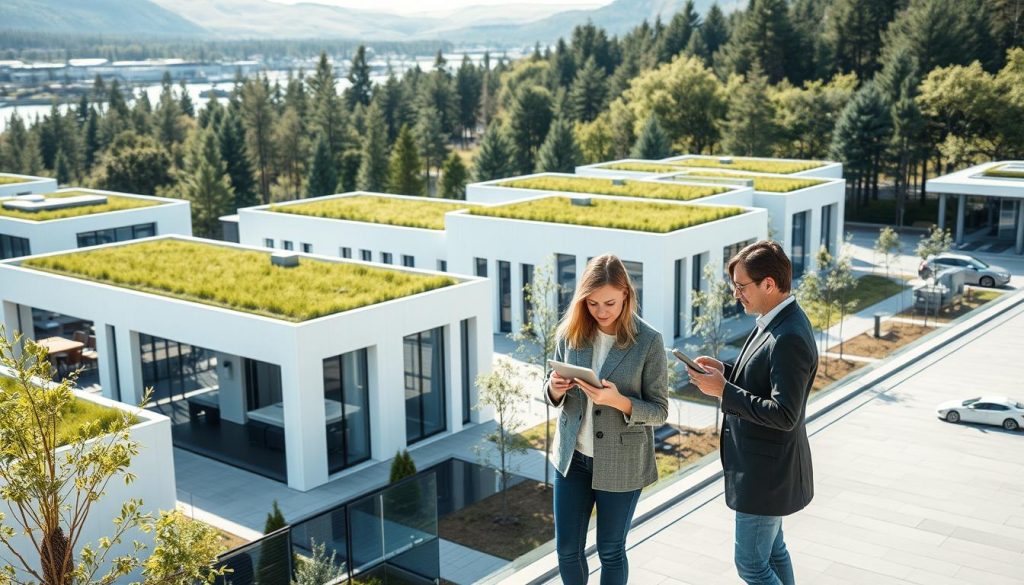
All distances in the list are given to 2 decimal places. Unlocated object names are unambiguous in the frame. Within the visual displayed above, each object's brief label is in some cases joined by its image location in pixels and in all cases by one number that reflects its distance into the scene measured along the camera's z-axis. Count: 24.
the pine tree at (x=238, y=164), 60.03
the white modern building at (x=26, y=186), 36.91
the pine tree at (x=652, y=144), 54.12
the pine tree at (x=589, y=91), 76.88
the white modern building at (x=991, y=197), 38.59
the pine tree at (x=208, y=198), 49.97
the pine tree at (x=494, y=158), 56.75
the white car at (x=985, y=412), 15.01
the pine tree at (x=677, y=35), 82.56
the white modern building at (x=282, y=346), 17.89
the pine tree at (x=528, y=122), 67.50
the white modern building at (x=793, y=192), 33.28
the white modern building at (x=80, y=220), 29.23
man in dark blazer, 5.01
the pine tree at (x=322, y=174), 58.94
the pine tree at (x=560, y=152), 56.63
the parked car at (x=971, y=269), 32.59
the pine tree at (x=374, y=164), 60.00
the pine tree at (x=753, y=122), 55.06
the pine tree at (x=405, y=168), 56.59
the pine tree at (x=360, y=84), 87.75
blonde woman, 5.28
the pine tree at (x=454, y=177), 56.25
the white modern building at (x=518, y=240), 25.94
